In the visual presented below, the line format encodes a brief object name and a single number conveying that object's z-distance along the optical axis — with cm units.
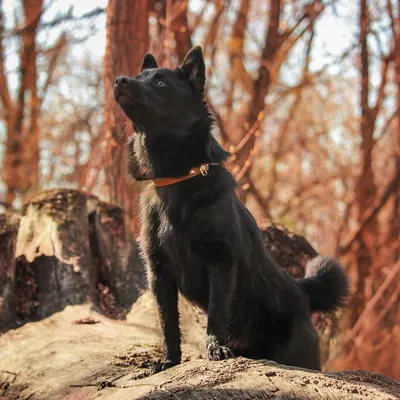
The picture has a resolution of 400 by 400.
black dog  312
